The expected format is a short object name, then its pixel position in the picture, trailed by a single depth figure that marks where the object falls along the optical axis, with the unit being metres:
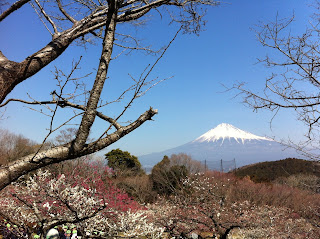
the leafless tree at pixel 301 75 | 2.47
